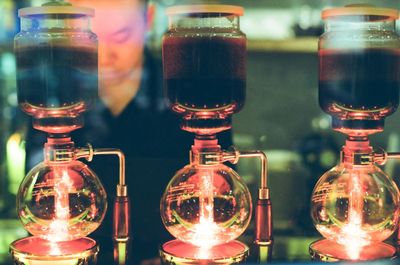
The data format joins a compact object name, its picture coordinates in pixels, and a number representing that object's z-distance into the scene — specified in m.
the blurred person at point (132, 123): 1.37
